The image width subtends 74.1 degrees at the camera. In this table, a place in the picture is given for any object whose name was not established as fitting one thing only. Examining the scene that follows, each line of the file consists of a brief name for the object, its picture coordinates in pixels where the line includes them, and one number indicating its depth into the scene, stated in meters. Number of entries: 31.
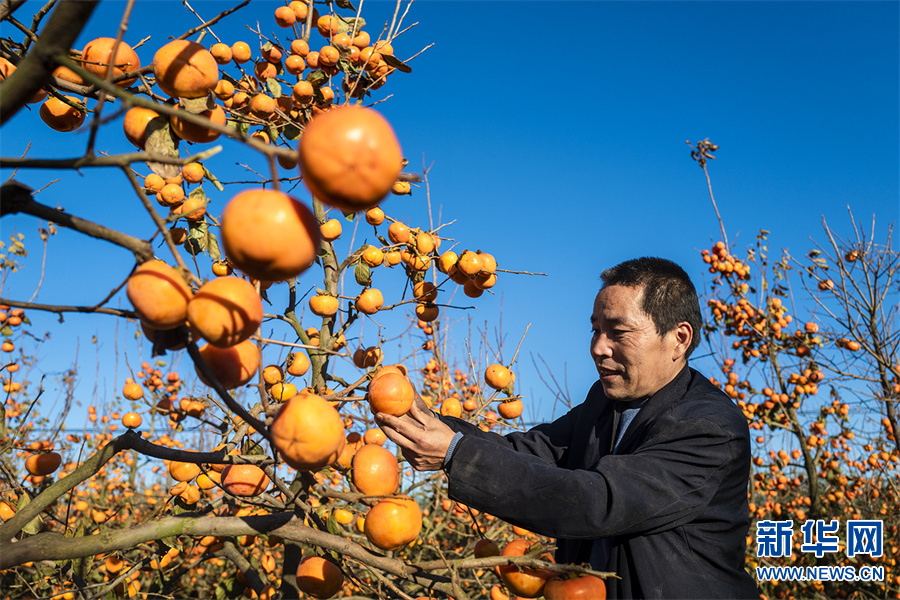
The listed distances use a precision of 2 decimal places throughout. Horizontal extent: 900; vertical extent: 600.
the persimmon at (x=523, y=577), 1.62
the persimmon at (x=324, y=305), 2.36
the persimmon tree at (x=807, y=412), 5.06
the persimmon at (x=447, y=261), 2.35
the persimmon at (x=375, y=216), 2.50
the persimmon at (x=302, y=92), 2.30
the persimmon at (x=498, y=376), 2.45
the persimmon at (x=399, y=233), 2.39
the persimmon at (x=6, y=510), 2.71
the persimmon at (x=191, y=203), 1.58
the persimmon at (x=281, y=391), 2.16
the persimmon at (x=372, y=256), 2.37
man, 1.76
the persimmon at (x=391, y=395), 1.56
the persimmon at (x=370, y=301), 2.32
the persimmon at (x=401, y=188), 2.69
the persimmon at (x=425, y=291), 2.35
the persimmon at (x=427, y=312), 2.42
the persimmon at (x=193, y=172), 1.70
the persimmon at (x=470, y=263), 2.22
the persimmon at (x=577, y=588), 1.53
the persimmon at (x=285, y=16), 2.51
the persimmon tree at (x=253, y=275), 0.89
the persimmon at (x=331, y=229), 2.31
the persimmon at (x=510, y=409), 2.51
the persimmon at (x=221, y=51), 1.78
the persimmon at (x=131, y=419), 3.16
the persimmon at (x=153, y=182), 1.76
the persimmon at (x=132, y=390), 3.48
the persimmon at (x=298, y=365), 2.44
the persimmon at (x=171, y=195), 1.65
